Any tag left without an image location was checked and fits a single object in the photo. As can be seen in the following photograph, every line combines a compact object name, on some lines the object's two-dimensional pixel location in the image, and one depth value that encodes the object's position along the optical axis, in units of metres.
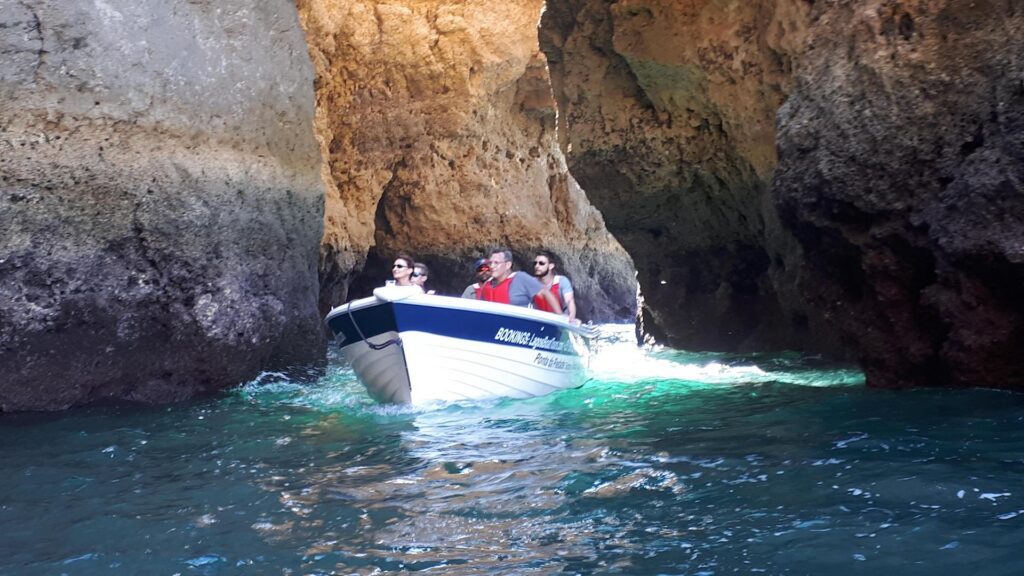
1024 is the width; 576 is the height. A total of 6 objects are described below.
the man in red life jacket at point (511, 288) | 10.11
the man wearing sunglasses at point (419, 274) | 10.80
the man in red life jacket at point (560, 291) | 10.31
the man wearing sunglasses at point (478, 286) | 10.45
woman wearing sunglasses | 10.22
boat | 8.62
